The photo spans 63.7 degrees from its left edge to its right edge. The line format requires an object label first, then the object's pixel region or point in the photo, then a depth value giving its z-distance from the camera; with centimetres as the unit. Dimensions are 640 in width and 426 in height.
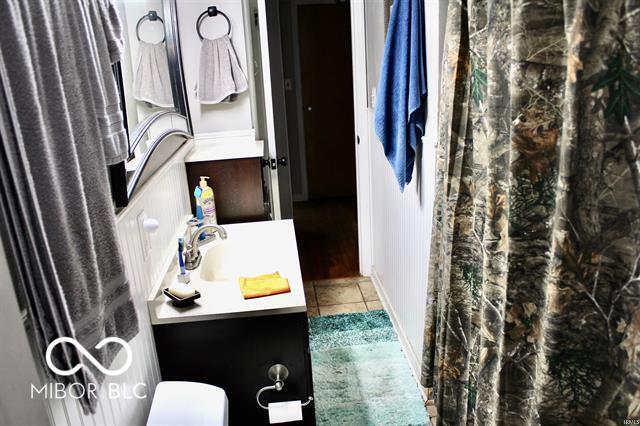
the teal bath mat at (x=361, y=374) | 206
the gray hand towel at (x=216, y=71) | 244
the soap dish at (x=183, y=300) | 149
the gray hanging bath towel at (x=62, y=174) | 70
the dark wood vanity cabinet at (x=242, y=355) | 149
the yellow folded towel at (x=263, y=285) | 154
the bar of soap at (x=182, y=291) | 151
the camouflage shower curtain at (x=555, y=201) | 80
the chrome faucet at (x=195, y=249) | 180
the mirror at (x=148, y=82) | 144
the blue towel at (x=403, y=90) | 177
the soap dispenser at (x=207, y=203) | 214
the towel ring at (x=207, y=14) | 240
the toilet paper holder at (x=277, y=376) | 154
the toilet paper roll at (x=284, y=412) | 151
